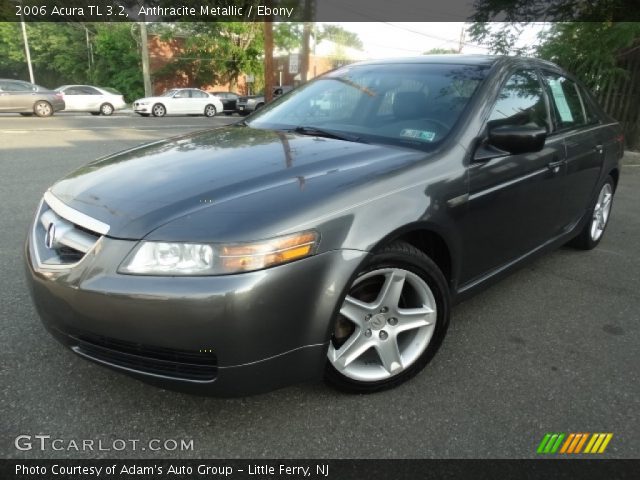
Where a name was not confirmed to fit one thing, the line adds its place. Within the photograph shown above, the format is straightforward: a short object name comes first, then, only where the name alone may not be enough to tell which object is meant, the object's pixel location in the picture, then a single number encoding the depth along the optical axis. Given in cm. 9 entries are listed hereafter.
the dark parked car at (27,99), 1647
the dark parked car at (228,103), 2392
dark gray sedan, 171
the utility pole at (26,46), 3386
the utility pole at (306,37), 2084
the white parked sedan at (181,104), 2114
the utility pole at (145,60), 2767
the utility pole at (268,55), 1384
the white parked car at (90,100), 1978
